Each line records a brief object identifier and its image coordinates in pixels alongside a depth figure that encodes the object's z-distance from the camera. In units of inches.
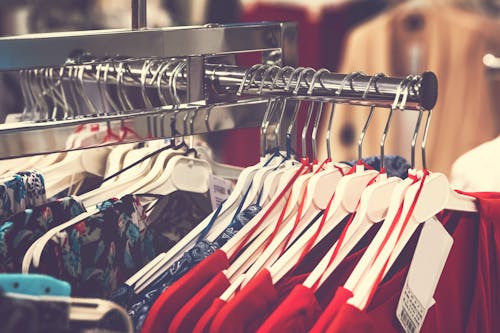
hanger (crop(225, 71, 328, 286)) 40.0
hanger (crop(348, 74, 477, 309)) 36.9
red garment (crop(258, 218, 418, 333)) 35.0
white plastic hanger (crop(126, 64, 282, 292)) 40.7
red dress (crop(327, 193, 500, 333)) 42.7
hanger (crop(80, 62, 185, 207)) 45.9
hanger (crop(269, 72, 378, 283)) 39.0
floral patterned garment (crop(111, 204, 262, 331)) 38.7
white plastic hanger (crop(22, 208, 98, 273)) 38.0
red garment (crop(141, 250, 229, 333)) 37.2
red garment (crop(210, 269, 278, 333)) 35.7
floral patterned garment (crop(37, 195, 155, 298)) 39.3
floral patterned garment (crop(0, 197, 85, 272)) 38.7
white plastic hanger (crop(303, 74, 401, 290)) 39.6
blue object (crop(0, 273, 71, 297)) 30.5
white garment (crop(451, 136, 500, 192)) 55.4
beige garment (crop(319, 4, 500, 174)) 91.8
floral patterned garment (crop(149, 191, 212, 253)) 46.9
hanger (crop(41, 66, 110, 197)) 50.8
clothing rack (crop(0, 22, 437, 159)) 39.1
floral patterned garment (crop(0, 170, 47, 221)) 43.6
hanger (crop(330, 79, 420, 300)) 37.3
